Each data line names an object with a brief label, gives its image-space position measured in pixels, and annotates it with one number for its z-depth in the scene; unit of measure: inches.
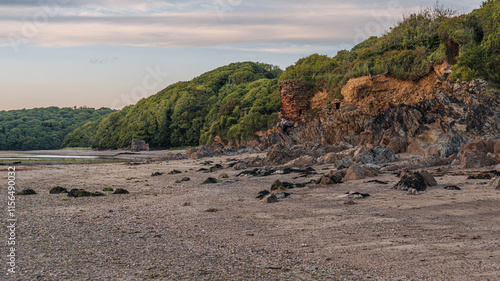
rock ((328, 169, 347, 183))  559.3
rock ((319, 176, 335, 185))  553.2
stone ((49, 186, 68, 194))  596.5
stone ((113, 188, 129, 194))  591.9
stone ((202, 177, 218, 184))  693.6
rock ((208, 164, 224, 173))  970.2
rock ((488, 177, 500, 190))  422.2
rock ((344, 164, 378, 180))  576.7
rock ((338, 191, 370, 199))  434.3
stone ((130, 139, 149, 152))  3193.9
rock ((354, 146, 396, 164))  765.9
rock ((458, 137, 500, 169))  592.7
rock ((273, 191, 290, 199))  475.5
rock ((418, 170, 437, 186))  470.6
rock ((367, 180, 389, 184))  522.3
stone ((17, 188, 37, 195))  581.3
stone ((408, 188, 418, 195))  434.9
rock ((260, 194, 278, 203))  449.7
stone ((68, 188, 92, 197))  554.9
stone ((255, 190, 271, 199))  482.8
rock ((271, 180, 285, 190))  536.5
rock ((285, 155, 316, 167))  857.8
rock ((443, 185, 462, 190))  440.5
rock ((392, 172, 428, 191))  450.7
